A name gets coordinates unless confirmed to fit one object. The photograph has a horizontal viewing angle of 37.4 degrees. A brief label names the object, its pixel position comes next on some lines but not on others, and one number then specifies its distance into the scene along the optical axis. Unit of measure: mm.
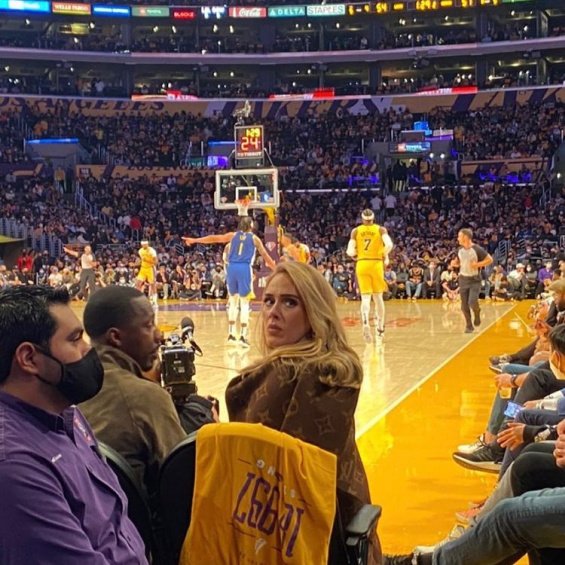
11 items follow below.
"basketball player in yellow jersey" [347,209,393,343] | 11930
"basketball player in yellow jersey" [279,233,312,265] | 14549
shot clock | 19391
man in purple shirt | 1664
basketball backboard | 18391
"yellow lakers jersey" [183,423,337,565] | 2195
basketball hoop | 17109
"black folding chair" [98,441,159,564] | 2285
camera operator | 2561
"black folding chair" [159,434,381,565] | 2246
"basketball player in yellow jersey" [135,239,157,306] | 17562
